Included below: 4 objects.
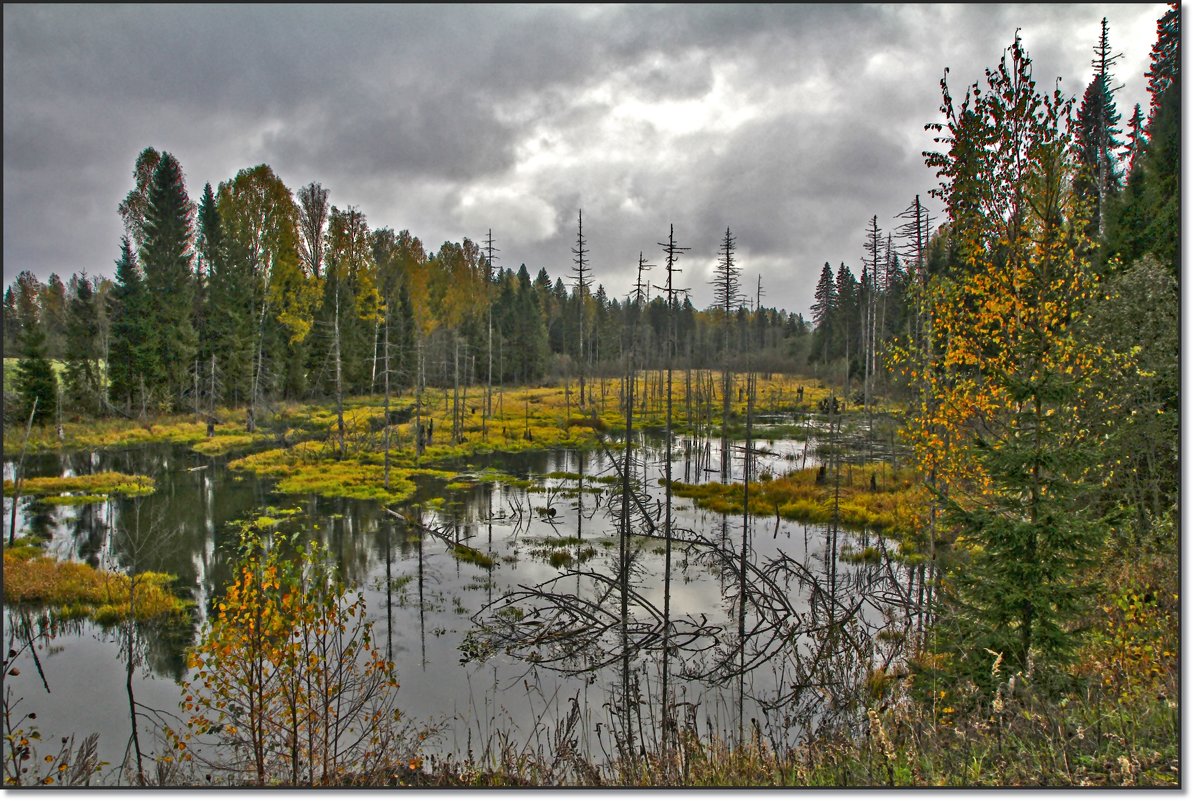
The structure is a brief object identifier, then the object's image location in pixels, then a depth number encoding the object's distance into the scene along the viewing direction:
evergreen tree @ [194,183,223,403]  40.50
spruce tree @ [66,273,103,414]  37.22
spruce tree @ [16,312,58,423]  32.22
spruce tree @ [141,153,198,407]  38.53
